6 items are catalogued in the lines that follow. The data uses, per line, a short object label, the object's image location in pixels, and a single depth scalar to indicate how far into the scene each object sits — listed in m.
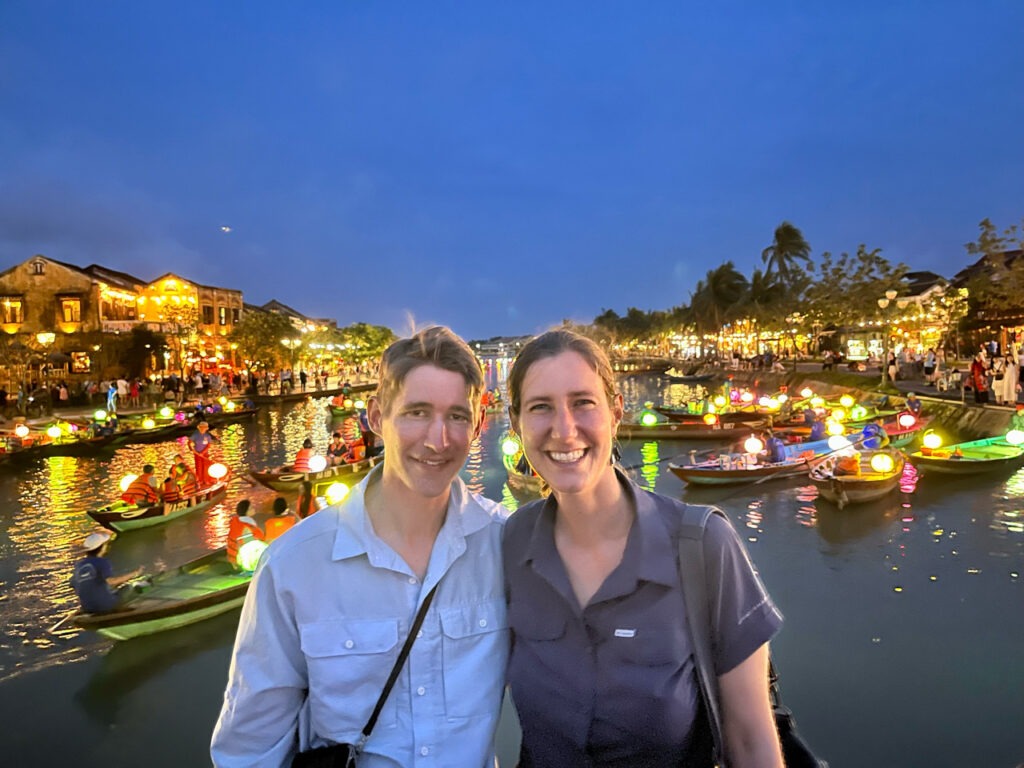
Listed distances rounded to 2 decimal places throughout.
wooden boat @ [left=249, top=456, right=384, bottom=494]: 18.97
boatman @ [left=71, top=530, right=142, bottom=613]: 8.68
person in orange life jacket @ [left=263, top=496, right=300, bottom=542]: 10.51
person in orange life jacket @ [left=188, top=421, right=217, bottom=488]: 18.72
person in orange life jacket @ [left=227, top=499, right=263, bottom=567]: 10.42
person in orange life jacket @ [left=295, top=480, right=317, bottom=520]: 11.29
